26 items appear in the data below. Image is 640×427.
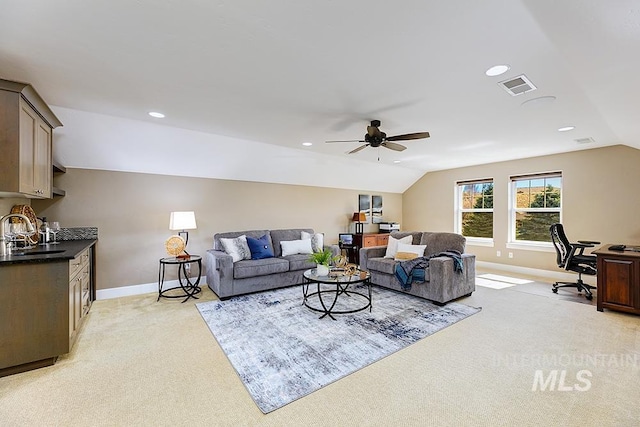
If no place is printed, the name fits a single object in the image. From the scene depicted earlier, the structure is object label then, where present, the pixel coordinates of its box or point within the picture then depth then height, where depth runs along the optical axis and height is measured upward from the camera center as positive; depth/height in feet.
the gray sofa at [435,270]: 12.55 -2.69
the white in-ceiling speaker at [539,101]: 9.42 +3.91
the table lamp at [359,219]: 22.62 -0.39
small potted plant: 11.97 -2.07
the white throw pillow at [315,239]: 17.94 -1.64
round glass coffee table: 11.28 -3.98
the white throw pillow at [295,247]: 16.69 -1.96
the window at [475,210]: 21.79 +0.39
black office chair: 14.51 -2.26
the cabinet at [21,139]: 7.59 +2.09
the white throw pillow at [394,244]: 15.98 -1.68
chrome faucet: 8.27 -0.94
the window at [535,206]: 18.61 +0.65
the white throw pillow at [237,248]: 14.70 -1.81
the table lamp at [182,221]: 13.91 -0.39
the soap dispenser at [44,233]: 11.24 -0.83
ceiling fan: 11.10 +3.09
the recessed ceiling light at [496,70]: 7.54 +3.93
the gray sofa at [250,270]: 13.34 -2.84
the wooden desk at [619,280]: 11.39 -2.67
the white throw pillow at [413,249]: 15.10 -1.84
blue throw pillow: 15.43 -1.92
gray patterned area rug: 7.15 -4.09
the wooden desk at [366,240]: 22.08 -2.07
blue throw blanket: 13.07 -2.51
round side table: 13.73 -3.49
